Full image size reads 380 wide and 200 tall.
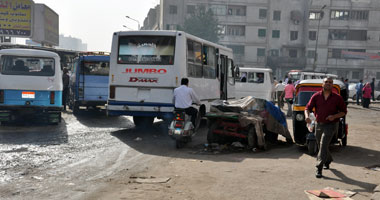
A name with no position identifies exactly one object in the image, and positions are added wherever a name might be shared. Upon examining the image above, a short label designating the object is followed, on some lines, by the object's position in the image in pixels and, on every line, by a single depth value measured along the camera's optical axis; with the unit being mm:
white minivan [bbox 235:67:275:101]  21766
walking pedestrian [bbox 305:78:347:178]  7254
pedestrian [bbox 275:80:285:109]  22891
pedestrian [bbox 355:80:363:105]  30969
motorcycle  9922
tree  61625
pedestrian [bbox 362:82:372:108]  28297
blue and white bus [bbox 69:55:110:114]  17109
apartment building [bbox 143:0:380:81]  65188
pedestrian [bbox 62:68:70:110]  19203
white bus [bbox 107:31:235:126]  11781
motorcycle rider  10109
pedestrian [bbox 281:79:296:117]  19891
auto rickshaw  10445
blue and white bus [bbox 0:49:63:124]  12594
